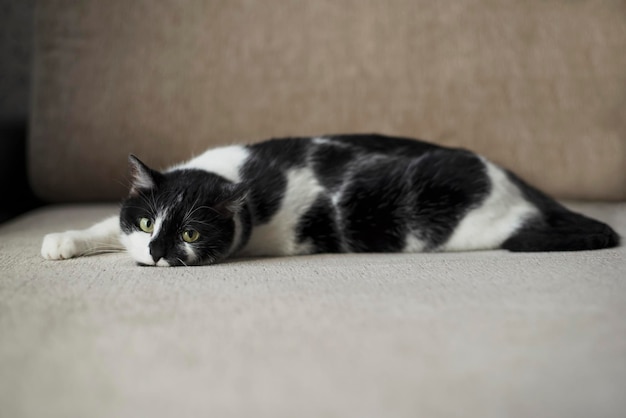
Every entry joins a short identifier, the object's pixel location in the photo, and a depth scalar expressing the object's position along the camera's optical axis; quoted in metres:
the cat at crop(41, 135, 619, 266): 1.36
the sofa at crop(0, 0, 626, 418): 0.62
